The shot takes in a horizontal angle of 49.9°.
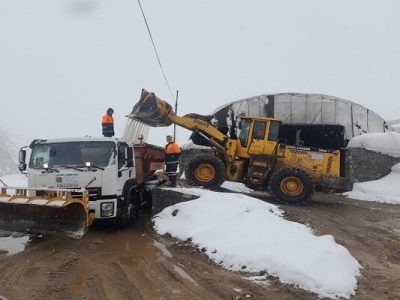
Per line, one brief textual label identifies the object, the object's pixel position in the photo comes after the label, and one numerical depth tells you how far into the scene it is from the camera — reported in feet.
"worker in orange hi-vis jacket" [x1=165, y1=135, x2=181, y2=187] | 41.06
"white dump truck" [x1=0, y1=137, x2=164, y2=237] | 25.31
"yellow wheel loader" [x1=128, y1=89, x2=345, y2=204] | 43.70
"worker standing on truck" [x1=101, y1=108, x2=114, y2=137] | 37.99
